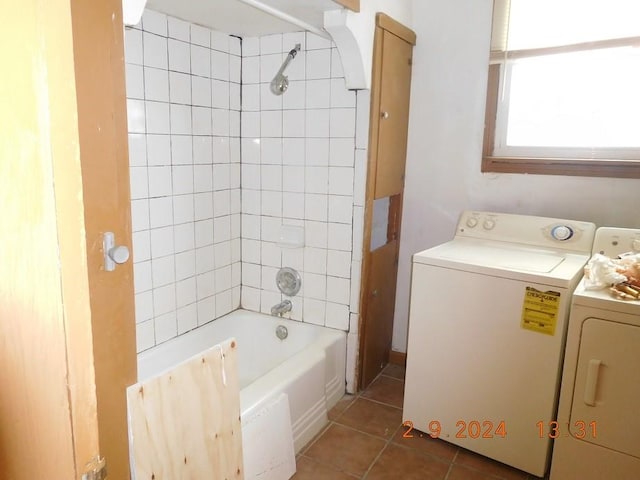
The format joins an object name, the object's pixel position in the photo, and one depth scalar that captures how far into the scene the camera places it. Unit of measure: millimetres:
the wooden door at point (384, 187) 2203
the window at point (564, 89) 2037
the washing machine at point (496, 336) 1706
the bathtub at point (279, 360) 1933
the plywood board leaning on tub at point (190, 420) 1214
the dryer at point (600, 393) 1523
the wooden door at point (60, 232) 926
